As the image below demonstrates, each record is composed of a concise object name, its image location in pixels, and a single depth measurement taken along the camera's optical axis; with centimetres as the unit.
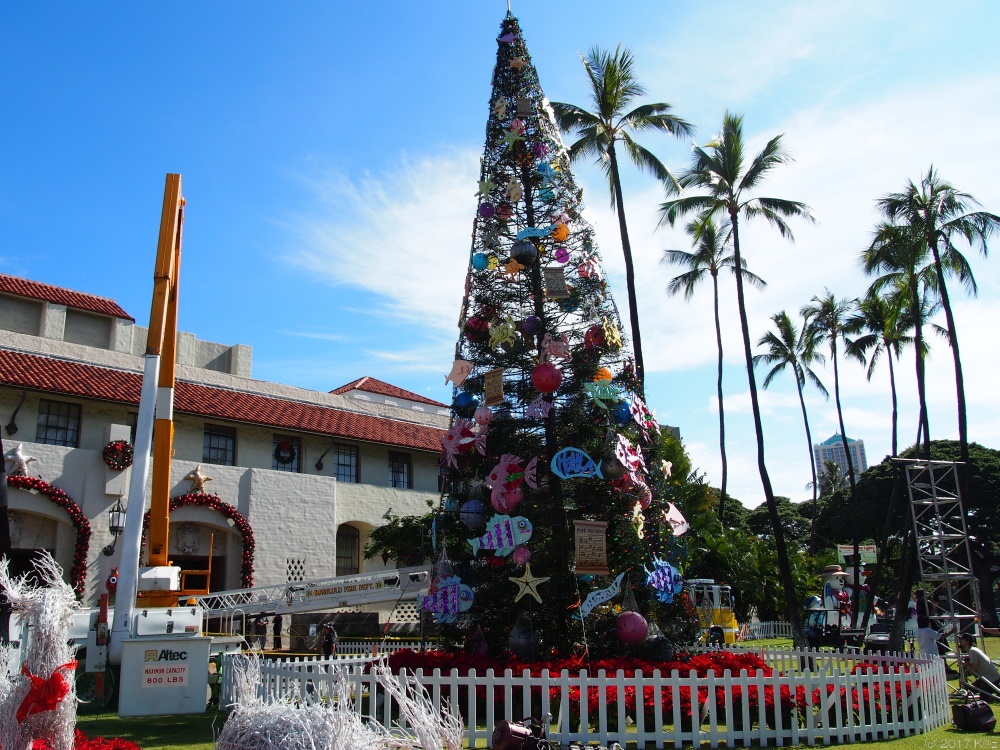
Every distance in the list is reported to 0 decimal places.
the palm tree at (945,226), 2309
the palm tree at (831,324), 3956
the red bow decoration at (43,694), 497
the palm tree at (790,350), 4069
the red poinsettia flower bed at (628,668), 890
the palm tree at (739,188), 2422
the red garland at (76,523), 2175
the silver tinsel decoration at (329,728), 414
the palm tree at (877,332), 3250
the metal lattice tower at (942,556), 1470
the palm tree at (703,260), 3488
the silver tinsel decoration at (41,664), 496
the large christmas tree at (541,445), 1077
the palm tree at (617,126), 2208
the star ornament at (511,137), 1248
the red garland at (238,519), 2473
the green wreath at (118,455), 2325
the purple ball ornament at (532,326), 1180
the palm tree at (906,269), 2347
